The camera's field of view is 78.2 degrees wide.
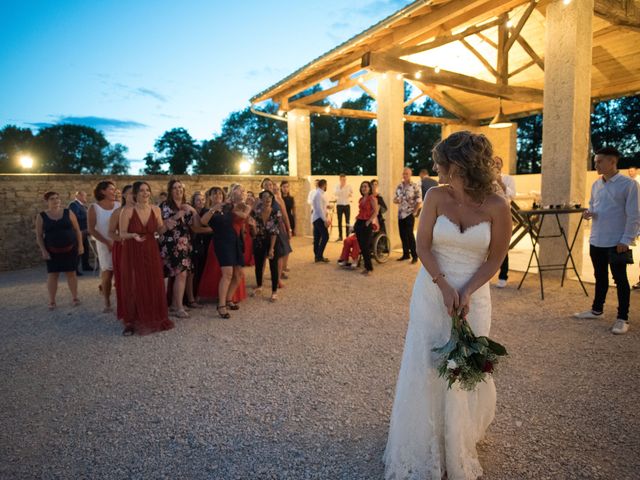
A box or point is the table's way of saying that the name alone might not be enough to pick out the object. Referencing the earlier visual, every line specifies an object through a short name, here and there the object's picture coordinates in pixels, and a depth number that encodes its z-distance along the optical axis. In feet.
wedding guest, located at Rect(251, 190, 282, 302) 18.54
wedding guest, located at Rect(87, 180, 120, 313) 17.47
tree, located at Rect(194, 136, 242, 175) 119.96
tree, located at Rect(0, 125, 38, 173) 108.03
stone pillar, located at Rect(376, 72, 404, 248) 29.89
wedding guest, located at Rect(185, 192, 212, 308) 18.01
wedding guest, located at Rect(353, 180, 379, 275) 23.98
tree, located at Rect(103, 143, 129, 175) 133.47
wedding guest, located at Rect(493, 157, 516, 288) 19.22
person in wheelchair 26.17
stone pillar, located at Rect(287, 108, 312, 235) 44.68
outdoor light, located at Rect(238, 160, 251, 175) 47.36
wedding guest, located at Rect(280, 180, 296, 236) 34.55
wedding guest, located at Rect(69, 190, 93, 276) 26.68
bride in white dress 6.14
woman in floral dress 16.24
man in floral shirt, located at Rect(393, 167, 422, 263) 25.98
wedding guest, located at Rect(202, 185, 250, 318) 16.42
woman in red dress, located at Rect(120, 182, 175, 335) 14.51
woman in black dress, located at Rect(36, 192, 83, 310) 17.76
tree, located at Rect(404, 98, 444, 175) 99.66
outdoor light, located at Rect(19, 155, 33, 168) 33.68
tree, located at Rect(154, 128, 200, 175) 125.49
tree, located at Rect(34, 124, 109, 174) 112.57
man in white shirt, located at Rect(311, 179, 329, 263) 28.45
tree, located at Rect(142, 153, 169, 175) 124.57
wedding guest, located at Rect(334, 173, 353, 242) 37.04
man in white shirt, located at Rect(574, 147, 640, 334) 12.65
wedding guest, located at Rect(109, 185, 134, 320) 14.99
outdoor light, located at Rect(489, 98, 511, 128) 29.73
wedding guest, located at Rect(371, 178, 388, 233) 24.85
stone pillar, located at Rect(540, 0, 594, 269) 19.26
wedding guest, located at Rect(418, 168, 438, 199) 26.91
